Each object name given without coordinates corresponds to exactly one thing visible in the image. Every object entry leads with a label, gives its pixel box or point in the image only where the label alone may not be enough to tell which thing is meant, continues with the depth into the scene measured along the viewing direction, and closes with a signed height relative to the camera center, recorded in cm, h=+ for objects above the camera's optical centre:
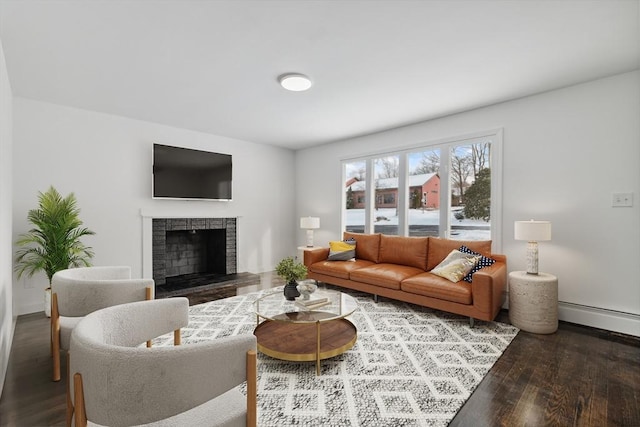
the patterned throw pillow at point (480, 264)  335 -58
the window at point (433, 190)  396 +35
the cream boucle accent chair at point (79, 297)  207 -59
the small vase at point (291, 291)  284 -74
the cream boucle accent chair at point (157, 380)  98 -57
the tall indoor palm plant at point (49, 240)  335 -30
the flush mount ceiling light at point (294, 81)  299 +134
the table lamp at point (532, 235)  306 -23
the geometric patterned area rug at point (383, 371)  179 -118
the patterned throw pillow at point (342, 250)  462 -58
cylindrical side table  297 -91
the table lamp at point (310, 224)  551 -21
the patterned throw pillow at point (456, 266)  336 -61
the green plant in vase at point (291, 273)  277 -55
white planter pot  338 -101
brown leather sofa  302 -76
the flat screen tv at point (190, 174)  463 +64
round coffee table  224 -102
